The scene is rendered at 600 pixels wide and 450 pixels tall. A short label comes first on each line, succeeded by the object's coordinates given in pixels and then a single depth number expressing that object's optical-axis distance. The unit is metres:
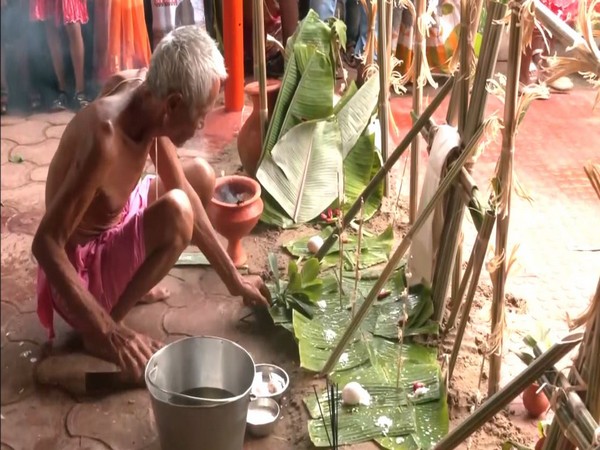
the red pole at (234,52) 2.70
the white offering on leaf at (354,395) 1.61
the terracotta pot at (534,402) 1.58
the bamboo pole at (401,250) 1.52
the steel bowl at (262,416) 1.57
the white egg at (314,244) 2.10
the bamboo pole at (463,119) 1.44
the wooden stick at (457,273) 1.80
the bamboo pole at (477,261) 1.45
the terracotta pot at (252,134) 2.36
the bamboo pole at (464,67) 1.55
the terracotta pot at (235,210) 1.98
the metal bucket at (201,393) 1.33
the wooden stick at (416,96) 1.89
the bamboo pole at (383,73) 2.06
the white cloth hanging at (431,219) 1.64
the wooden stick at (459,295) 1.57
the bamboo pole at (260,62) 2.15
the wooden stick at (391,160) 1.69
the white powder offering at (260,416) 1.58
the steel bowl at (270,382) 1.65
